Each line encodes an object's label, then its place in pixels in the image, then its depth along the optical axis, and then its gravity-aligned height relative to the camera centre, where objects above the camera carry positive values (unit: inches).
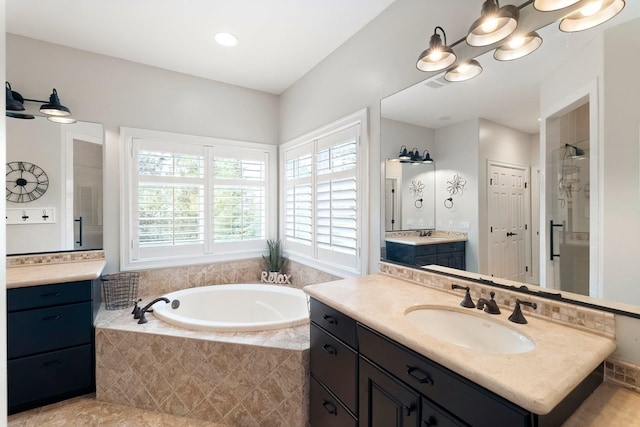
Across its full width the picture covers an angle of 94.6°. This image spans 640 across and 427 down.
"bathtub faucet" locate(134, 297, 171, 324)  88.1 -30.4
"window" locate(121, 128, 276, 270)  111.3 +5.8
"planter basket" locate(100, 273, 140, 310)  103.2 -27.8
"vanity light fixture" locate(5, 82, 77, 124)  89.4 +32.8
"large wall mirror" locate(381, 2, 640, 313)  41.5 +9.6
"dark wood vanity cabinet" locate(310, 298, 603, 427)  34.2 -25.9
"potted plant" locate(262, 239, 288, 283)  128.8 -21.6
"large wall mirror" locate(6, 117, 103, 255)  93.0 +8.4
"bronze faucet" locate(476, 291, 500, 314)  51.9 -16.6
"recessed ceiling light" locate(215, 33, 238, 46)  92.7 +55.9
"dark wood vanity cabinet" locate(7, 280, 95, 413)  76.5 -35.4
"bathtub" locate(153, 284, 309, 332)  111.1 -35.2
